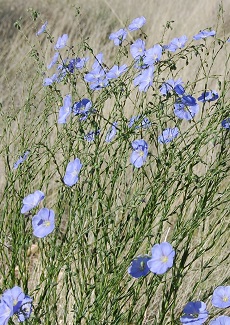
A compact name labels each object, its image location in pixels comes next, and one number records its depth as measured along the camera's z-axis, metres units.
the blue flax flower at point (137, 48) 1.04
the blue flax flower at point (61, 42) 1.07
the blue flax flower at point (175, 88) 0.93
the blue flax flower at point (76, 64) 1.03
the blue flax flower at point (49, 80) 1.02
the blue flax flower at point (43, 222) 0.83
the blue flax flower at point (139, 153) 0.89
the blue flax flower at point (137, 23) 1.08
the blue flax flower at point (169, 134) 0.95
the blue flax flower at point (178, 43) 1.03
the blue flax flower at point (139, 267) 0.84
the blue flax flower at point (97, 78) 0.99
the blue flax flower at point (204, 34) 0.99
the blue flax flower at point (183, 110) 0.95
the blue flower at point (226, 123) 0.92
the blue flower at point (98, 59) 1.03
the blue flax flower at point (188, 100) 0.93
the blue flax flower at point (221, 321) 0.82
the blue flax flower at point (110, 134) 0.97
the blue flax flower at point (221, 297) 0.84
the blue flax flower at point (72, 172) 0.85
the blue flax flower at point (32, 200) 0.87
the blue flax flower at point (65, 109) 0.97
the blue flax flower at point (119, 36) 1.03
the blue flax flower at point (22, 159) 0.95
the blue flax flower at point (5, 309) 0.81
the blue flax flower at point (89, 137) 0.94
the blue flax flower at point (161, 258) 0.78
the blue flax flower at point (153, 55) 0.94
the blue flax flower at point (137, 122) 0.90
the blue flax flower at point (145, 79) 0.91
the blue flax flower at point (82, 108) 0.96
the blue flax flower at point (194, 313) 0.85
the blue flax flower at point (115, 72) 0.99
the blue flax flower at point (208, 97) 0.99
